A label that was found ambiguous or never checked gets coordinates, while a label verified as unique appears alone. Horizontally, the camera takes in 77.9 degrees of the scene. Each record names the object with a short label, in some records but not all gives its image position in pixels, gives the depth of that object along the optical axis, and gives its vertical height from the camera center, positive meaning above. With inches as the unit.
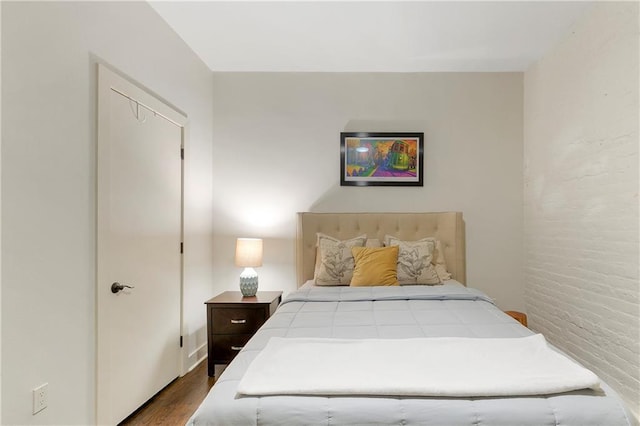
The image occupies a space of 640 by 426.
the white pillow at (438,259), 129.4 -14.6
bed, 47.8 -21.8
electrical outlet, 64.7 -30.2
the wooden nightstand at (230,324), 119.3 -32.9
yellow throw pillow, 115.4 -15.1
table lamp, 128.1 -14.7
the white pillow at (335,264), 122.6 -15.0
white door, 83.0 -7.3
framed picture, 142.6 +20.6
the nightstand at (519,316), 131.9 -33.6
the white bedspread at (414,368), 49.4 -20.9
